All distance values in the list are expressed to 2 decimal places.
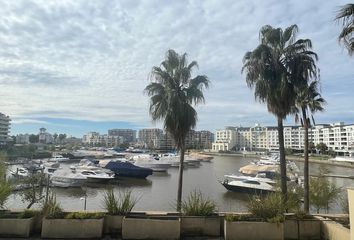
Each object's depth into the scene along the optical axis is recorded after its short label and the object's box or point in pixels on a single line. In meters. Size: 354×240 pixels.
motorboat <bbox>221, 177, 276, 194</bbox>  38.34
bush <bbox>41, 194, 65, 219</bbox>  9.58
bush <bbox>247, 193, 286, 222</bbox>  9.32
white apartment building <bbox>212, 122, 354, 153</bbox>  159.00
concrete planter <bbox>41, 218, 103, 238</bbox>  9.21
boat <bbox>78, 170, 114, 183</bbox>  47.50
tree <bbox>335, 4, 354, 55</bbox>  9.10
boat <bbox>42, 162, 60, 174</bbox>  57.35
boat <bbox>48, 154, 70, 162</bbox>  94.97
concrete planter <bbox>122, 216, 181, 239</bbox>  9.19
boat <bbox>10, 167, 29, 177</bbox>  45.32
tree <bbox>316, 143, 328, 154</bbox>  150.00
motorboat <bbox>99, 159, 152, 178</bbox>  55.09
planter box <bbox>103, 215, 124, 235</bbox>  9.59
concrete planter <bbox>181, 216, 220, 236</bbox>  9.60
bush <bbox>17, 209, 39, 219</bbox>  9.66
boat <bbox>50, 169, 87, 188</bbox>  44.78
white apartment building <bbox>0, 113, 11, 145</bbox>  159.76
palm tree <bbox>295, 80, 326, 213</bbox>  15.91
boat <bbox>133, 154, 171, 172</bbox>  69.27
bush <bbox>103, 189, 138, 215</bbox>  9.95
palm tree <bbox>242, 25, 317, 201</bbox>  15.62
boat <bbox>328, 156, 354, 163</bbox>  98.12
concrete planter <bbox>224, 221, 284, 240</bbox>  9.05
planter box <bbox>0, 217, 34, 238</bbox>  9.27
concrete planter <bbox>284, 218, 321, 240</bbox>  9.55
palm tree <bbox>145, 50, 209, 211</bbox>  16.12
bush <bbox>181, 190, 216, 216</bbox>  9.93
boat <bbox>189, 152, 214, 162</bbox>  105.39
